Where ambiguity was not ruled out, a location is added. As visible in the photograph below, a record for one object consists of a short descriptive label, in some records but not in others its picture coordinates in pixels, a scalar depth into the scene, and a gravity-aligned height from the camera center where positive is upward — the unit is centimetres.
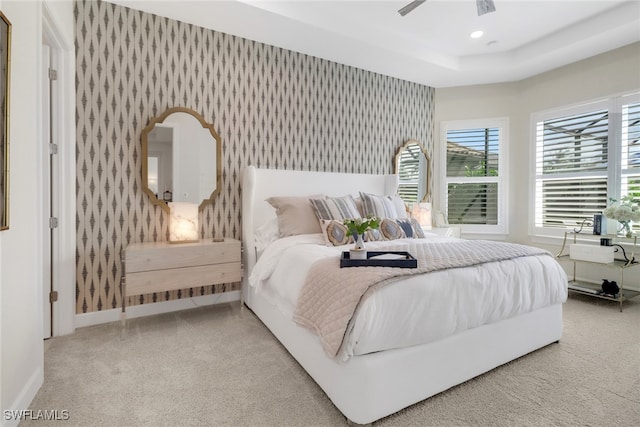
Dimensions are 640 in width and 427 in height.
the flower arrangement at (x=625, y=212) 306 -4
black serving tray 169 -32
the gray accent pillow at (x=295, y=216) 281 -11
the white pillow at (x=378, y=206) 313 -1
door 236 +13
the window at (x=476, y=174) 446 +46
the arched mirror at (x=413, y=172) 438 +48
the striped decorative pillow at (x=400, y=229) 288 -22
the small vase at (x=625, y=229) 320 -22
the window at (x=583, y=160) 341 +57
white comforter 144 -51
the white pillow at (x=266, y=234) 285 -29
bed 142 -81
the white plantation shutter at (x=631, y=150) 333 +62
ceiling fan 214 +139
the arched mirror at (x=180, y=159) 284 +41
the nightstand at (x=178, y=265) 239 -51
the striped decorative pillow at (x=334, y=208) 286 -3
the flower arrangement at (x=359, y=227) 203 -15
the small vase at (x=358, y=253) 189 -29
